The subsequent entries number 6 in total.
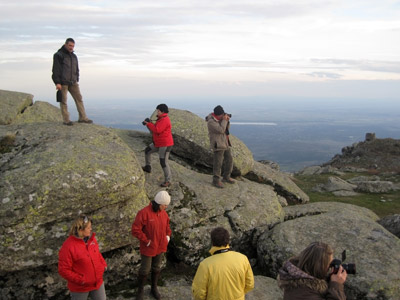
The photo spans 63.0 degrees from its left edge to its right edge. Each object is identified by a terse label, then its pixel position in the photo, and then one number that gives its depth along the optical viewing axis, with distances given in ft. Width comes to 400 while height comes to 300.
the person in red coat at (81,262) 28.66
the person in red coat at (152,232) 36.45
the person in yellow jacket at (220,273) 25.24
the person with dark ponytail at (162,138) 54.19
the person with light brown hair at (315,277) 19.90
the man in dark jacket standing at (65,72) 54.19
